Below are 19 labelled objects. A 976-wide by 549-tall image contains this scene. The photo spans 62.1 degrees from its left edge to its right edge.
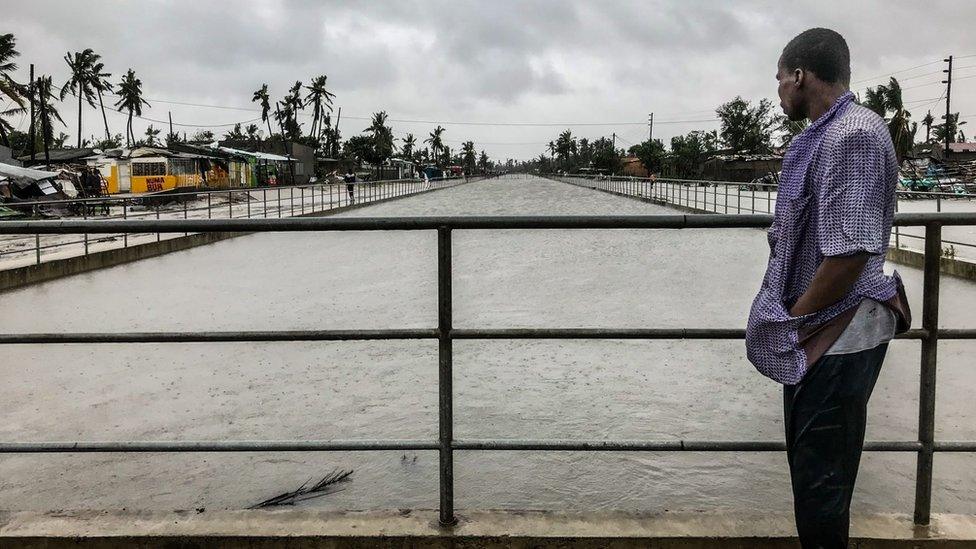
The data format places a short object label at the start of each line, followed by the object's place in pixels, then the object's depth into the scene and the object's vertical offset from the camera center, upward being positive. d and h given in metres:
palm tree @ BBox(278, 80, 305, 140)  100.26 +10.60
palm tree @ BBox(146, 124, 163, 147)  120.91 +9.42
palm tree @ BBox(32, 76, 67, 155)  41.97 +6.42
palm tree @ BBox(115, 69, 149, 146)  93.50 +11.51
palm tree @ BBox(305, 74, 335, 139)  105.56 +12.80
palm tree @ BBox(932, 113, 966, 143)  108.46 +9.03
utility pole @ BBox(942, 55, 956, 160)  58.37 +8.25
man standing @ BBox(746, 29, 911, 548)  1.84 -0.22
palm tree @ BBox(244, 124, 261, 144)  128.00 +10.40
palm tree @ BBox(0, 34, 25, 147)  47.26 +8.26
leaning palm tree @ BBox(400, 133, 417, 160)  178.75 +10.94
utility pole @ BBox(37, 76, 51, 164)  40.71 +4.28
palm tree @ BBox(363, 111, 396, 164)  122.71 +9.77
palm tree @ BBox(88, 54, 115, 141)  82.07 +11.76
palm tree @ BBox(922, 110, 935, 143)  100.75 +9.23
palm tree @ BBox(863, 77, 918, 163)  67.19 +8.33
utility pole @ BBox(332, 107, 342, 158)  114.19 +7.62
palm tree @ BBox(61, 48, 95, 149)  80.62 +11.90
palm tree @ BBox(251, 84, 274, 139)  98.00 +11.55
